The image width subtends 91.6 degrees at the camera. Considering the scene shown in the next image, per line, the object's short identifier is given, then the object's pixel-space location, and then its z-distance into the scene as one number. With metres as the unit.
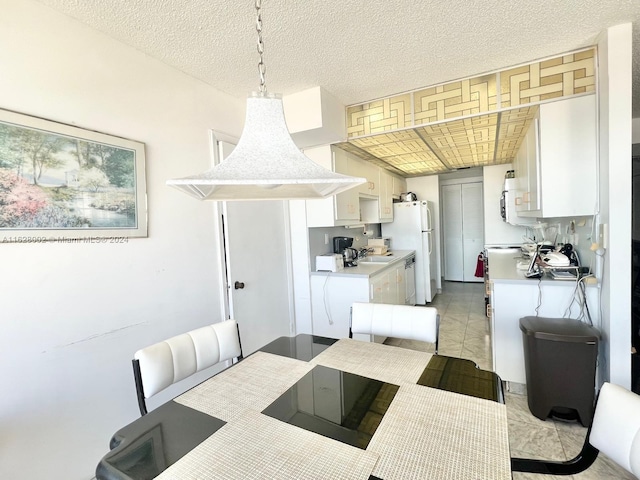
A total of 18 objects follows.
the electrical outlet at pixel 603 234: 1.88
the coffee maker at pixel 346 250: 3.58
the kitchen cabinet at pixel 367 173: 3.58
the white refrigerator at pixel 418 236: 4.85
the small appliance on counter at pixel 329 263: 3.19
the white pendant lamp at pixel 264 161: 0.88
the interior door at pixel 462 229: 6.15
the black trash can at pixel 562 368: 1.91
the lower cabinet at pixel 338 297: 3.01
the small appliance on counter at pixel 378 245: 4.43
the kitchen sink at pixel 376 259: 4.00
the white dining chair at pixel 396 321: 1.76
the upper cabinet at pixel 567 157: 2.10
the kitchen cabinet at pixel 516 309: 2.27
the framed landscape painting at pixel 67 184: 1.38
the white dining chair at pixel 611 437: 0.85
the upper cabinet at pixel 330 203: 3.06
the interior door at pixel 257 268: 2.52
